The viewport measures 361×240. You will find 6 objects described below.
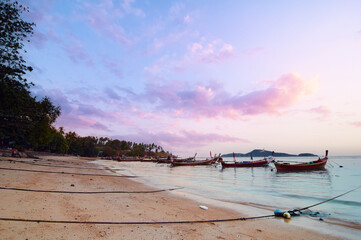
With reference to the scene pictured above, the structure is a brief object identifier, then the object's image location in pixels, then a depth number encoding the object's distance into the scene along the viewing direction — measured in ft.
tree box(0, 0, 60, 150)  42.88
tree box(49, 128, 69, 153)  233.55
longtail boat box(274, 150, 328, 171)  109.91
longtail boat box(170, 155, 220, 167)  171.30
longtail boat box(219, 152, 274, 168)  153.01
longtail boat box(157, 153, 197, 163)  220.14
